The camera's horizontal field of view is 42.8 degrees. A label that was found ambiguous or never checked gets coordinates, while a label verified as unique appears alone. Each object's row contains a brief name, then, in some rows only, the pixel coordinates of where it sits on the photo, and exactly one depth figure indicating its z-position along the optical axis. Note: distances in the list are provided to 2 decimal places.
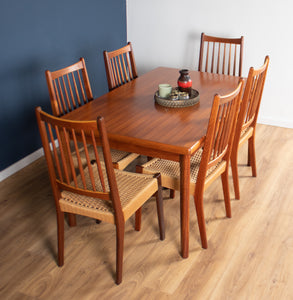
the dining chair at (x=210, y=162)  1.87
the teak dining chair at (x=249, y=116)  2.26
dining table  1.91
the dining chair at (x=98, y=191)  1.68
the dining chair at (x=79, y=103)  2.29
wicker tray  2.32
